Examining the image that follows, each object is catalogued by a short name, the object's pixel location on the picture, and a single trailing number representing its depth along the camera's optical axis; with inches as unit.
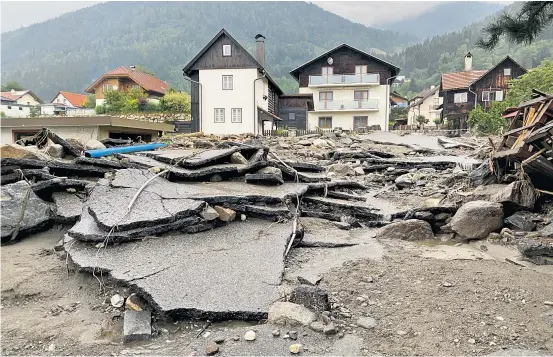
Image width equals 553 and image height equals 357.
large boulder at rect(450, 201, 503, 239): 226.7
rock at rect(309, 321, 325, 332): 116.3
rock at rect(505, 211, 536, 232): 229.6
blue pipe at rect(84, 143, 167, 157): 329.4
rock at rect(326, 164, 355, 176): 439.5
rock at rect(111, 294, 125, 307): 134.9
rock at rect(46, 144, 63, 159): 320.4
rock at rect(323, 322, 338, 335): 115.6
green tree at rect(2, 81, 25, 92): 3058.6
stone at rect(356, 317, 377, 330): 122.6
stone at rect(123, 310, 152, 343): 116.0
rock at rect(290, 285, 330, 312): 126.8
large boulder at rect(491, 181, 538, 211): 243.8
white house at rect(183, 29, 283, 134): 1185.4
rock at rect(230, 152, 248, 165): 298.0
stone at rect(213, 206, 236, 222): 207.1
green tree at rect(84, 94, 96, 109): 2223.2
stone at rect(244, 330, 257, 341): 112.1
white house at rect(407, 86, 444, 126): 2348.3
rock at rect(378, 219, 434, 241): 227.3
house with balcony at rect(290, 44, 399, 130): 1483.8
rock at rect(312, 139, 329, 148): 675.6
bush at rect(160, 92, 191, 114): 1414.9
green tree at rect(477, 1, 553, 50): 234.7
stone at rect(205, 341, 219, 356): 107.6
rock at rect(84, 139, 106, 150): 380.2
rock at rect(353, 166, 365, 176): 451.2
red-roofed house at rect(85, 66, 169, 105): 1823.3
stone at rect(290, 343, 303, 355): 106.7
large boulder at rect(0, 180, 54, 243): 208.7
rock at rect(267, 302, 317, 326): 118.9
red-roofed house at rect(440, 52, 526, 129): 1686.8
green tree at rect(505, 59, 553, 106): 1185.0
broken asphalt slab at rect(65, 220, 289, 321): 127.1
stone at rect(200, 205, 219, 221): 198.4
